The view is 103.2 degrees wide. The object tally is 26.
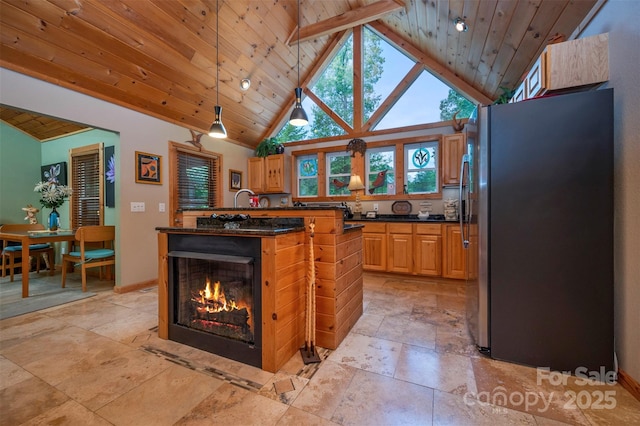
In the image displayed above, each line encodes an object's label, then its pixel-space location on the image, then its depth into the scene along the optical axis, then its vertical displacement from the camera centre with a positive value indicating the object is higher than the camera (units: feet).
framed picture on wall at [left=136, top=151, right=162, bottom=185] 11.63 +2.05
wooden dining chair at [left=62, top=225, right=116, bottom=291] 10.96 -1.92
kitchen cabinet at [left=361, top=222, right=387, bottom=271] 13.24 -1.96
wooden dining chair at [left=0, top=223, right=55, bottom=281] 12.47 -2.00
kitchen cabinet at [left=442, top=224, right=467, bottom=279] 11.81 -2.12
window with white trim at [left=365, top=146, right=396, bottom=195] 15.07 +2.35
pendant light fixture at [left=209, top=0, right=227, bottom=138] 9.53 +3.14
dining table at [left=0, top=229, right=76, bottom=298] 10.12 -1.10
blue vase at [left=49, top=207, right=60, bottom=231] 12.98 -0.47
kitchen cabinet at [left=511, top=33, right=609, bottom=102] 5.52 +3.23
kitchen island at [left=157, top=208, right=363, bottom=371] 5.50 -1.64
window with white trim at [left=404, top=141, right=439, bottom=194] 14.10 +2.35
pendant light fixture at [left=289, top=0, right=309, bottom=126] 9.11 +3.50
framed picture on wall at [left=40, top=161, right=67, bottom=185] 14.62 +2.31
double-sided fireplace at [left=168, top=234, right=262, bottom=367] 5.75 -2.13
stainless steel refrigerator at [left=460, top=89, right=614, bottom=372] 5.25 -0.50
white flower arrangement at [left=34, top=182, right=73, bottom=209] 12.64 +0.91
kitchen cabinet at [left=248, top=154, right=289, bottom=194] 17.06 +2.56
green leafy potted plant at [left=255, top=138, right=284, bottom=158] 17.46 +4.35
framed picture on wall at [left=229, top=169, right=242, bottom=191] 16.69 +2.08
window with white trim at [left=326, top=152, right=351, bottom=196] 16.25 +2.39
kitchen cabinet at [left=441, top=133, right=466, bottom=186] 12.78 +2.72
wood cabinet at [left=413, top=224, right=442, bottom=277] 12.17 -1.98
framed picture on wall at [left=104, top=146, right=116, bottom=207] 11.71 +1.67
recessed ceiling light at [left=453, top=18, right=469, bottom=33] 9.40 +6.86
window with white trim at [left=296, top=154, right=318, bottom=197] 17.29 +2.44
